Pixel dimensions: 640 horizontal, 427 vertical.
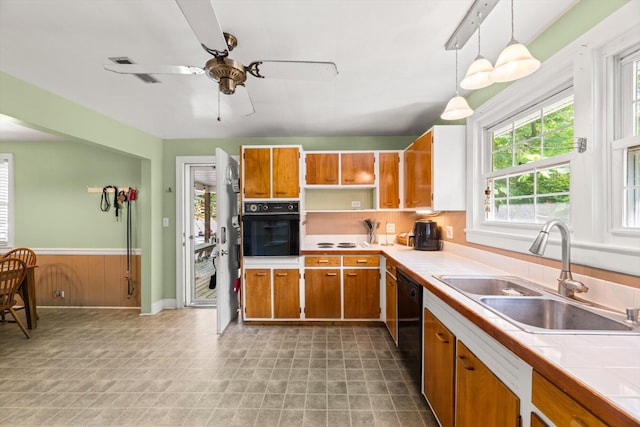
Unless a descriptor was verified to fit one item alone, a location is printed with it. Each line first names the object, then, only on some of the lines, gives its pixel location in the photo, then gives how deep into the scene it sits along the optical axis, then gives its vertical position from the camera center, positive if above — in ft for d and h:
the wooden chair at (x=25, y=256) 10.00 -1.77
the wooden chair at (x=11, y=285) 8.68 -2.44
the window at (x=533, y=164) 5.13 +1.05
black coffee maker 9.38 -0.90
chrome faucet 3.93 -0.70
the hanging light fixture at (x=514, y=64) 3.52 +2.03
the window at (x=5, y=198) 12.25 +0.71
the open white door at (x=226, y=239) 9.37 -1.02
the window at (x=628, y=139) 3.91 +1.07
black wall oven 10.07 -0.68
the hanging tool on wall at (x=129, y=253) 11.93 -1.84
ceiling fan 4.22 +2.60
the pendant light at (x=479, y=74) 4.01 +2.12
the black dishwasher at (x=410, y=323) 5.97 -2.80
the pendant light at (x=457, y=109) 5.30 +2.07
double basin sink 3.41 -1.49
